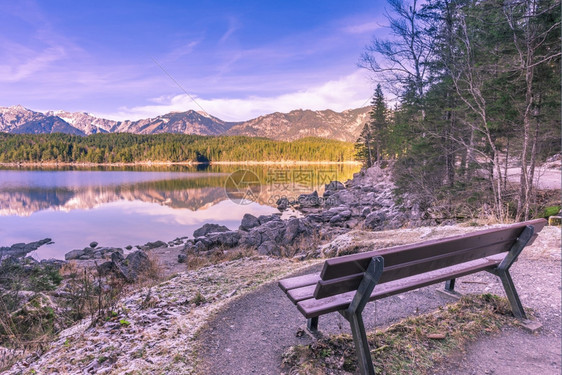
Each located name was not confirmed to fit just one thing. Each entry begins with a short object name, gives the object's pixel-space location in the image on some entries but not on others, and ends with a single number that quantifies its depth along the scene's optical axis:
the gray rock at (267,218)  17.91
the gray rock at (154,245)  14.27
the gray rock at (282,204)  24.42
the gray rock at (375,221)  14.29
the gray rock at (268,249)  10.39
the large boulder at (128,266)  8.23
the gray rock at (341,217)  16.73
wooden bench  2.19
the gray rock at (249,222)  16.67
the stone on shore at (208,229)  15.89
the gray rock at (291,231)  12.17
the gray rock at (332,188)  31.11
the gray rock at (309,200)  25.24
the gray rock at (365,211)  17.81
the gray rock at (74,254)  12.94
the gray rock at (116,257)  9.55
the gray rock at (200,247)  11.90
